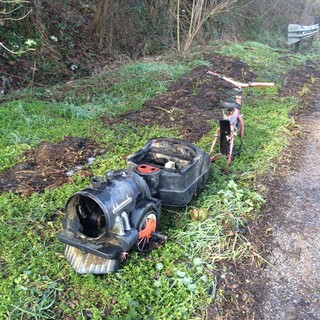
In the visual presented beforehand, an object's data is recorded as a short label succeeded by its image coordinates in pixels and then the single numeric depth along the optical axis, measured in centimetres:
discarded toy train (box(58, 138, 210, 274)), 260
